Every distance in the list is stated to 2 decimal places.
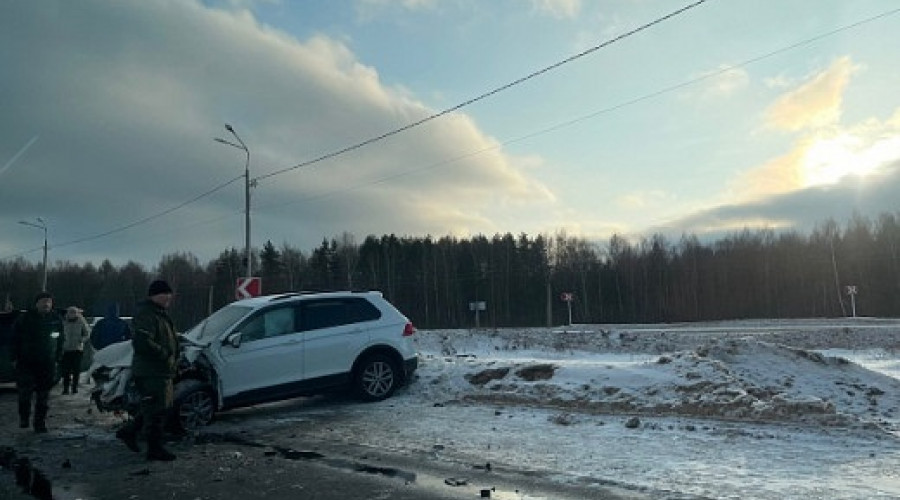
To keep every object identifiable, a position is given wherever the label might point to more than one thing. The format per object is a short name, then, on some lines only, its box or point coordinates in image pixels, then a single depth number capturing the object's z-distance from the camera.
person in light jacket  14.62
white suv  10.27
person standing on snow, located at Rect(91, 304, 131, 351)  15.38
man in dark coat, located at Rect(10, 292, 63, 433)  9.88
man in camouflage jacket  7.75
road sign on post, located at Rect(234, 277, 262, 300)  20.52
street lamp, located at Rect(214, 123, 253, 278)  26.44
